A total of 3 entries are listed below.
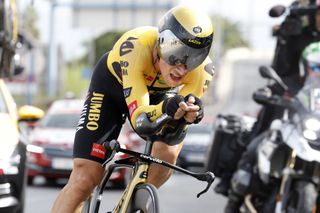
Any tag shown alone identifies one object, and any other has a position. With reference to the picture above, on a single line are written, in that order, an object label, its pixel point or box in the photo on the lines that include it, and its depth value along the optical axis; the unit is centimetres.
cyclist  838
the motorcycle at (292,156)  1206
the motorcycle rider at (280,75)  1460
